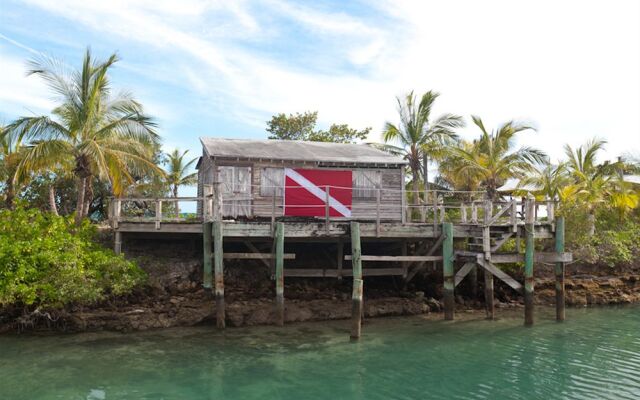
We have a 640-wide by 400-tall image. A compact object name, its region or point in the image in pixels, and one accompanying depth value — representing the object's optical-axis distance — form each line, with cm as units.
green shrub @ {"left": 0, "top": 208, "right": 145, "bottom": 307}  1320
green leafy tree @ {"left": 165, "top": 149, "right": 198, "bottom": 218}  3512
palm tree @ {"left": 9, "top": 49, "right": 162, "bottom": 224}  1656
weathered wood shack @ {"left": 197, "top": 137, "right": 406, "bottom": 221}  1781
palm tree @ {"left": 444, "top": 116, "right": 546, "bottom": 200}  2248
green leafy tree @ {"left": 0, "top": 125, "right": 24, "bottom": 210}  1952
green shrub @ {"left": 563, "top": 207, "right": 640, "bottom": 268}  2147
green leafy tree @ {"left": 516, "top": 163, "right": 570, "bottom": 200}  2345
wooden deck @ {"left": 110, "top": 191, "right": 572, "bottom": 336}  1484
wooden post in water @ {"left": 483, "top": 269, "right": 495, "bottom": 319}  1628
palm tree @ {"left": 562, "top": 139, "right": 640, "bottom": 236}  2277
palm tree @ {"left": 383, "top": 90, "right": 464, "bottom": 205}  2367
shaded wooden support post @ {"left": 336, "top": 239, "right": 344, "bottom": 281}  1798
